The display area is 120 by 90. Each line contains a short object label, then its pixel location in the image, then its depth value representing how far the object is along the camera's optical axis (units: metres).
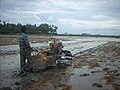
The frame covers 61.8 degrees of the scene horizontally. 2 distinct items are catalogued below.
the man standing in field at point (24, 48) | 6.57
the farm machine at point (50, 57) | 6.64
